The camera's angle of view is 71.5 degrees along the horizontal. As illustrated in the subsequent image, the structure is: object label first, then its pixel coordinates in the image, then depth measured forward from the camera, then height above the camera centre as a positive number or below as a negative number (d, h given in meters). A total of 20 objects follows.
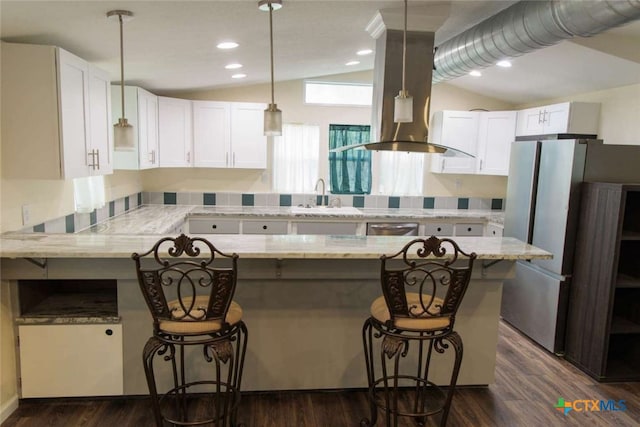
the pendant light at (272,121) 2.63 +0.28
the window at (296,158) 5.63 +0.13
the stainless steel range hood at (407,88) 3.15 +0.60
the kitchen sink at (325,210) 5.05 -0.48
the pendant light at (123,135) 2.51 +0.16
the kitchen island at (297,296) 2.56 -0.79
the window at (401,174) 5.80 -0.01
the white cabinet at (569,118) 4.48 +0.62
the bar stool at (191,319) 2.04 -0.73
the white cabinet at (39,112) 2.46 +0.28
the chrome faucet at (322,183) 5.68 -0.18
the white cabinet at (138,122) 3.99 +0.40
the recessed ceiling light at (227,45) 3.15 +0.87
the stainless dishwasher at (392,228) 5.05 -0.64
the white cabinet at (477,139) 5.44 +0.45
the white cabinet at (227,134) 5.16 +0.39
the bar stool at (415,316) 2.14 -0.71
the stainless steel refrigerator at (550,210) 3.45 -0.28
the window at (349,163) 5.68 +0.11
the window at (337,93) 5.62 +0.98
